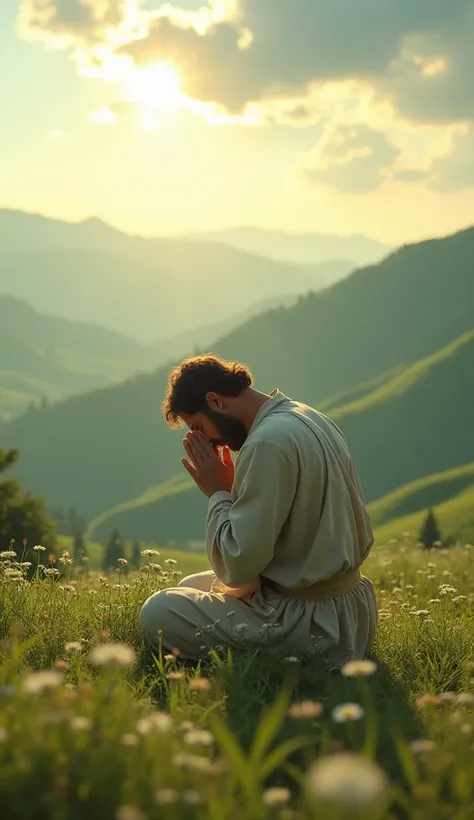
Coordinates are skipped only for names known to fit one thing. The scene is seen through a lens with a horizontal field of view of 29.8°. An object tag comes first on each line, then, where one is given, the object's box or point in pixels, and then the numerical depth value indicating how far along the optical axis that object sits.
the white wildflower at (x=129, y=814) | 2.44
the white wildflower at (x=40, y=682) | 3.09
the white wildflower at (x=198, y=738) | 3.39
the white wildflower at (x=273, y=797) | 2.87
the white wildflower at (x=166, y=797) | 2.75
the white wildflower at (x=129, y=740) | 3.17
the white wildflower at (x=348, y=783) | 2.24
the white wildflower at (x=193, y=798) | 2.83
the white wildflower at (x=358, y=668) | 3.36
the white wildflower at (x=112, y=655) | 3.16
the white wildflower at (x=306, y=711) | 3.14
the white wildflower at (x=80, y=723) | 3.07
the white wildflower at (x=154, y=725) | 3.12
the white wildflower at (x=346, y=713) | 3.00
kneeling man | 6.08
